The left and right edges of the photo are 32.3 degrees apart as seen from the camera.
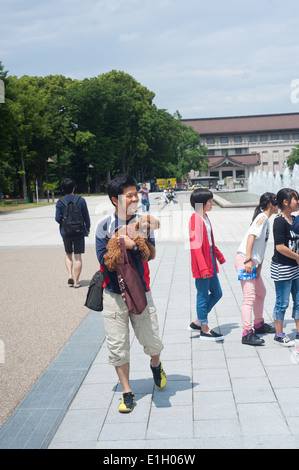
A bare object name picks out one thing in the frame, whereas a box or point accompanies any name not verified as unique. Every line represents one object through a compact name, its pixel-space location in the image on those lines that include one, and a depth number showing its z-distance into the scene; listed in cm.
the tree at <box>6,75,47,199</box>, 4922
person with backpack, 785
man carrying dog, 368
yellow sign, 7126
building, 11769
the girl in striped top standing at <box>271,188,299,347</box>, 480
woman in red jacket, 509
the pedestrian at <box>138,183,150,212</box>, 2623
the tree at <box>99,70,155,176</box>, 6400
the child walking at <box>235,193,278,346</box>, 502
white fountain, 3823
